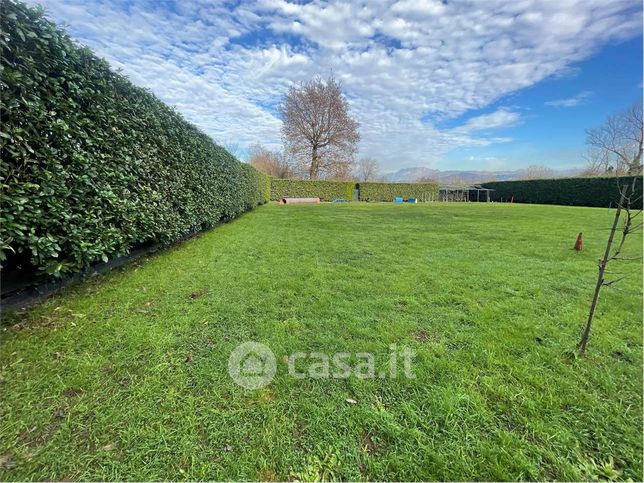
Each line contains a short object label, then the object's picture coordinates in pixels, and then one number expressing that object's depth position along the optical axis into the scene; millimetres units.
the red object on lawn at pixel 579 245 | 5480
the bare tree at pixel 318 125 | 26797
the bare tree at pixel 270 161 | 31264
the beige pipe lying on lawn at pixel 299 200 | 23478
